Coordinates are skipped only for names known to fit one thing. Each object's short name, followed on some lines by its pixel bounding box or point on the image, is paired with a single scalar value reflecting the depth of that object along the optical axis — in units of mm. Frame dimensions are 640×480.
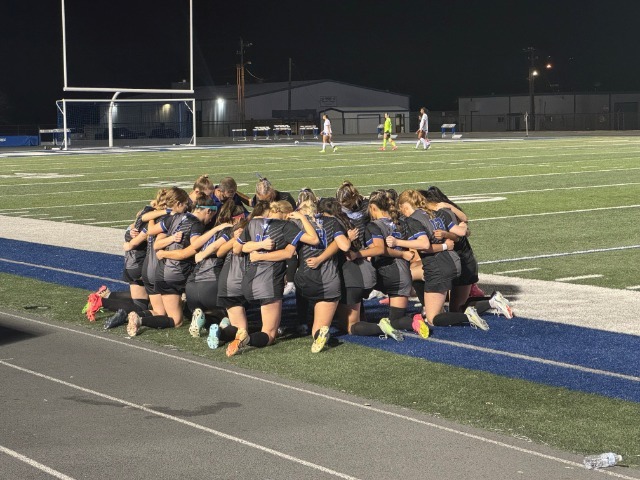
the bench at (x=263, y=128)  65438
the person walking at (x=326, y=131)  43928
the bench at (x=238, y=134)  73562
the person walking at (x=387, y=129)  44656
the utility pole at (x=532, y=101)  82000
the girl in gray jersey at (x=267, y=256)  8852
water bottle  5840
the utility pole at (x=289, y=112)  81406
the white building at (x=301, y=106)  83625
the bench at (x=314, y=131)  65375
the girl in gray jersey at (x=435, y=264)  9445
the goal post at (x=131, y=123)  54000
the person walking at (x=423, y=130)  43188
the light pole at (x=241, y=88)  78562
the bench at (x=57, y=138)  50494
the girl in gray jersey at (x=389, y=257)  9344
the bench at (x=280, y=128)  67988
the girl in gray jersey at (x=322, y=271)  8969
